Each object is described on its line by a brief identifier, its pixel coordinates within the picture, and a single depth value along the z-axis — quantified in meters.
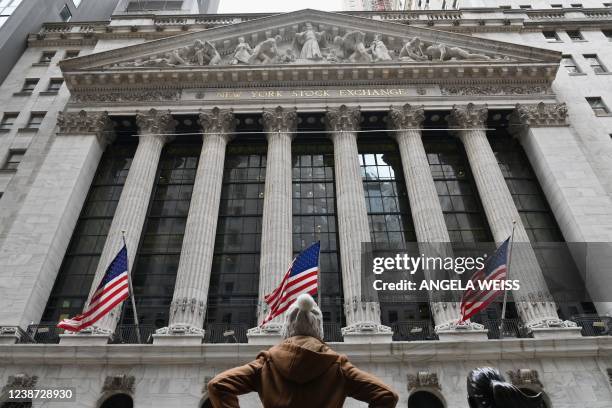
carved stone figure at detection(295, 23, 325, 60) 29.97
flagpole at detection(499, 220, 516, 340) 17.22
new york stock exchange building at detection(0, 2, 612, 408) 18.11
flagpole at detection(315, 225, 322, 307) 24.08
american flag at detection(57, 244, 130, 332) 16.94
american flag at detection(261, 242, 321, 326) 16.75
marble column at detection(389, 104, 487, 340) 19.02
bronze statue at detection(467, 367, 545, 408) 4.29
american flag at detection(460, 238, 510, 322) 16.94
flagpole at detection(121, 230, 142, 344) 18.42
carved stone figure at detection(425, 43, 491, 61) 29.66
